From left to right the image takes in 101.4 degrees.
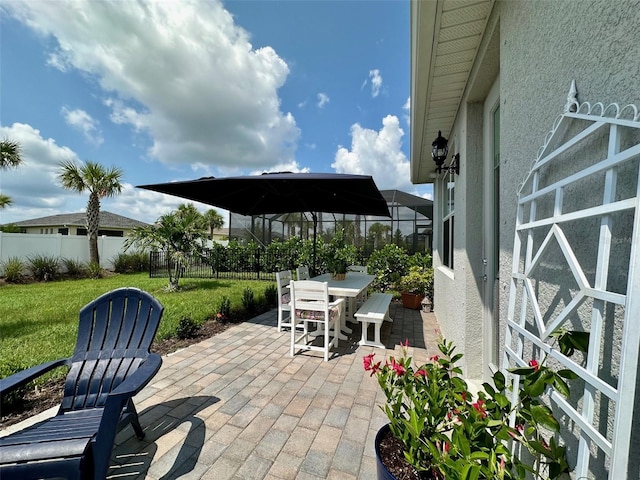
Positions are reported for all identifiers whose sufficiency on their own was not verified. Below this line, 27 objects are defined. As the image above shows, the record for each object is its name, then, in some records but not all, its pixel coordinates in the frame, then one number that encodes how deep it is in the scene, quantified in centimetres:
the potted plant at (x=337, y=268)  458
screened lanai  1053
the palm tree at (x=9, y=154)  876
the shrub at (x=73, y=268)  1117
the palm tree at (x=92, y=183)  1135
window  394
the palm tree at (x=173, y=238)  809
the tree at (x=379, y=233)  1086
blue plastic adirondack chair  118
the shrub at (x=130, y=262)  1297
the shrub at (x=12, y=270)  941
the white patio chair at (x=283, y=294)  423
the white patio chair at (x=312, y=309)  316
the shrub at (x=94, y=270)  1106
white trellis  58
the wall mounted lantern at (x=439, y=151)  345
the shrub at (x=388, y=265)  779
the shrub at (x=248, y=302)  537
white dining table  364
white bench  352
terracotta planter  596
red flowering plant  76
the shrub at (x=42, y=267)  1011
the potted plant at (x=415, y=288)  600
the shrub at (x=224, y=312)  475
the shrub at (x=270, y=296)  624
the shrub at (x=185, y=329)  387
